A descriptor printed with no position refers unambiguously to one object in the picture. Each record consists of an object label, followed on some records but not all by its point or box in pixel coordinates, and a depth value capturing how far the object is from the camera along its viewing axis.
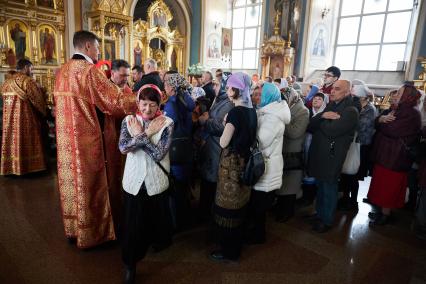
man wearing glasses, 4.11
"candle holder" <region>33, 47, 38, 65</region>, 8.94
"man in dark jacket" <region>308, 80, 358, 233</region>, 2.87
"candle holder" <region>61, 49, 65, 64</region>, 9.64
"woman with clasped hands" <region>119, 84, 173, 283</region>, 1.97
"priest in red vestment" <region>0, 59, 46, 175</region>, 4.23
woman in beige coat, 3.12
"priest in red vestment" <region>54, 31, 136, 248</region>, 2.36
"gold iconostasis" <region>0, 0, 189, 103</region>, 8.43
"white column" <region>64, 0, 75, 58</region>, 9.62
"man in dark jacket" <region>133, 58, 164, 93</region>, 3.40
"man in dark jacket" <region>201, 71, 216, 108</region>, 4.77
